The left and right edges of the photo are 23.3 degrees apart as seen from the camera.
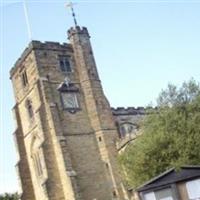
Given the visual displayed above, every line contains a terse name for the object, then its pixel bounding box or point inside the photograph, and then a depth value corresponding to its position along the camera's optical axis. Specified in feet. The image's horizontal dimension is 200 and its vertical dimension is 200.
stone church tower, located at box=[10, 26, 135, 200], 140.67
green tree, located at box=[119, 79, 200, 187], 110.52
